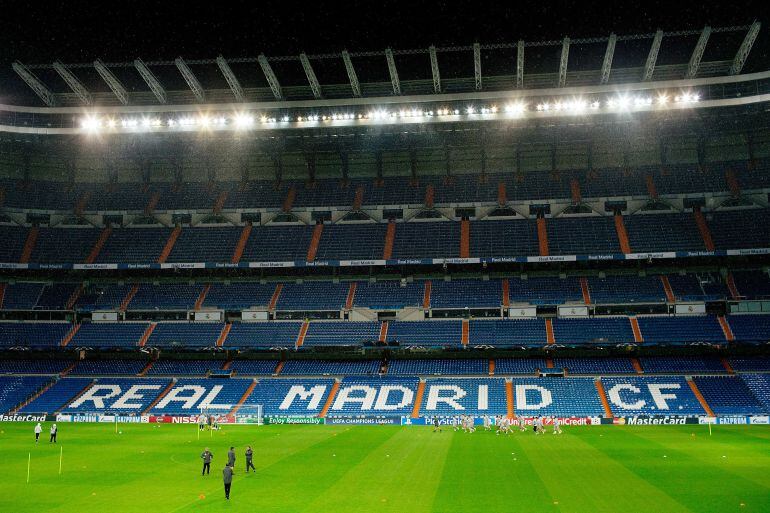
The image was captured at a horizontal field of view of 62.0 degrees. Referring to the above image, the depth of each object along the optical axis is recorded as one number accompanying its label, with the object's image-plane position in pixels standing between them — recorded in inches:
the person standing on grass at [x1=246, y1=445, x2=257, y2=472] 1069.3
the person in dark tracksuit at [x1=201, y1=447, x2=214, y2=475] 1057.5
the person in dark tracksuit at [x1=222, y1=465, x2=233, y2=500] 859.4
